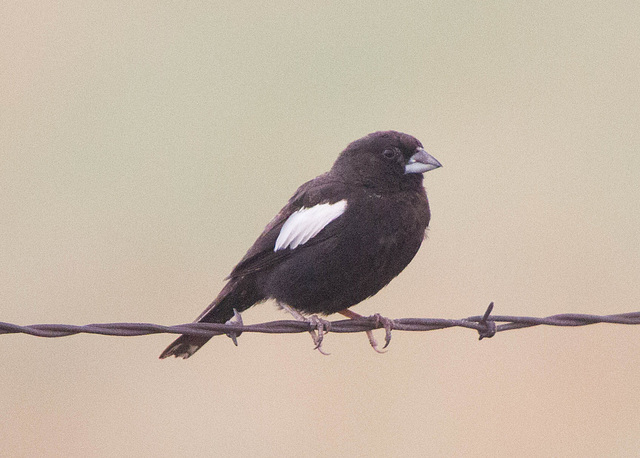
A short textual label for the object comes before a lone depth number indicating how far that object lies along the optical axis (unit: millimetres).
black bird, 8812
